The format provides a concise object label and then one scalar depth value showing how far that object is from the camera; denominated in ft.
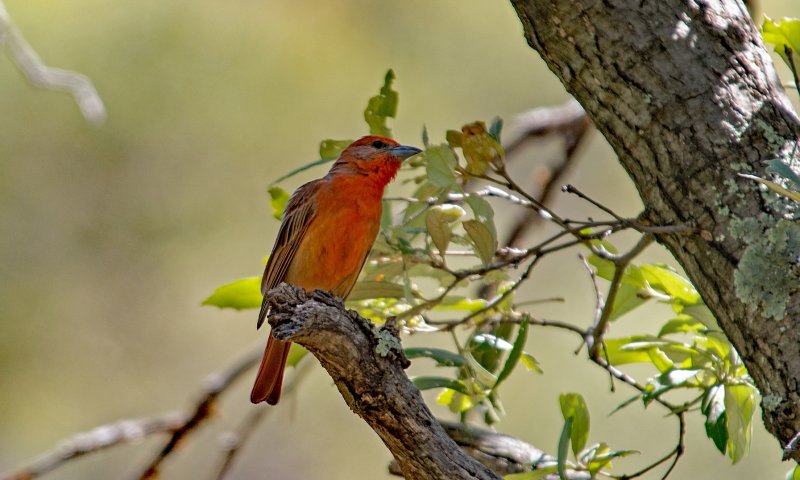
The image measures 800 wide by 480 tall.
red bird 26.94
